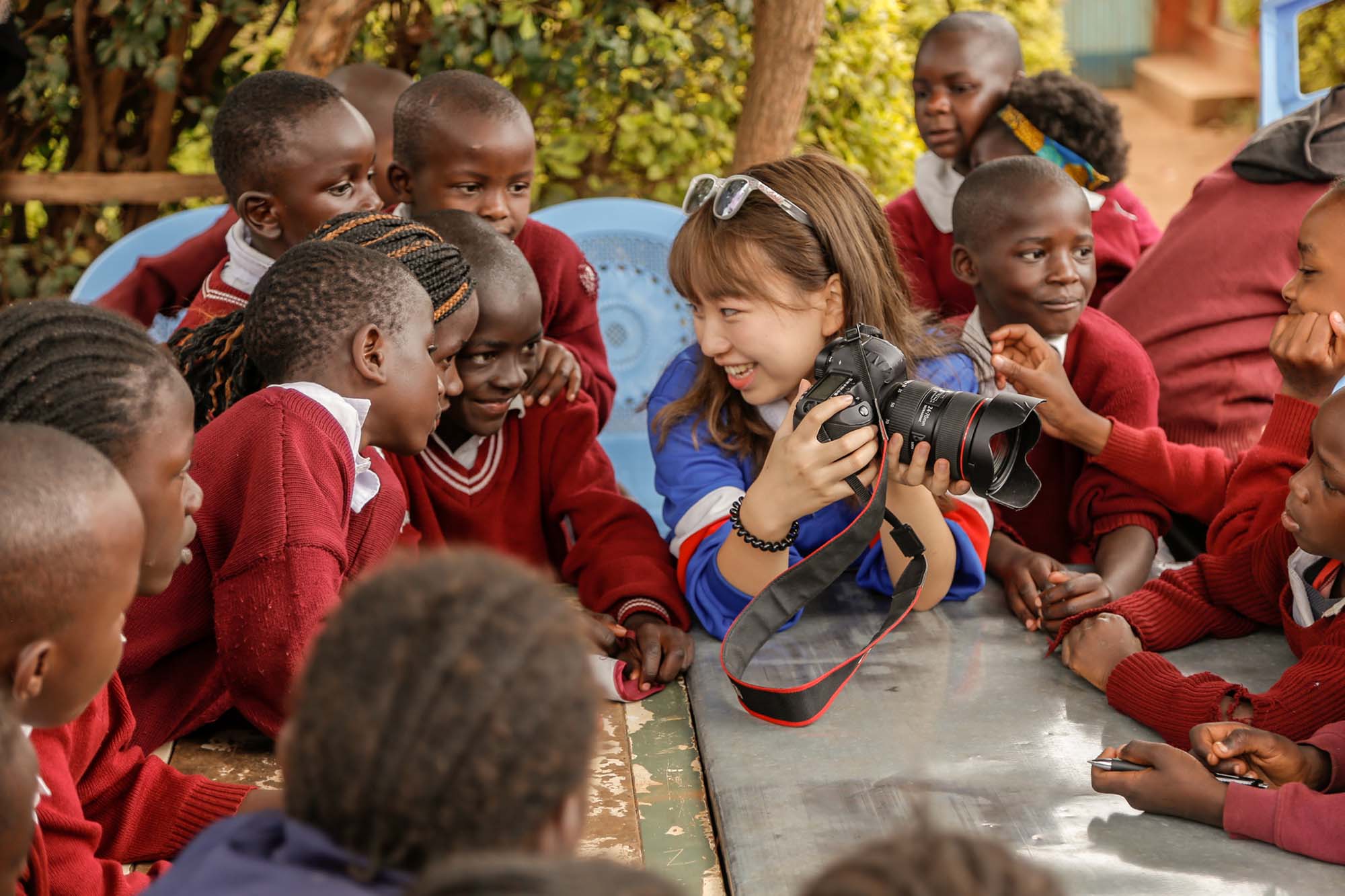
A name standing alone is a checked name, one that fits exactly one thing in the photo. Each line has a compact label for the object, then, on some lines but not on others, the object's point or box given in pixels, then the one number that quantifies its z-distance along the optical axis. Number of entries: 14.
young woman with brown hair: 2.04
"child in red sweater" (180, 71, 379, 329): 2.50
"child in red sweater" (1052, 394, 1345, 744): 1.67
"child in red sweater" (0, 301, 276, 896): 1.31
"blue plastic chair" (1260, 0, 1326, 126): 3.37
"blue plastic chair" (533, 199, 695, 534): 3.43
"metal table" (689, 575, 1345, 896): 1.42
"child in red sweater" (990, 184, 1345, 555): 2.02
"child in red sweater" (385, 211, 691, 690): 2.21
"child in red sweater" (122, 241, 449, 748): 1.57
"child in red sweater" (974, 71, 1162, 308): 3.27
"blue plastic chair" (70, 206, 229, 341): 3.29
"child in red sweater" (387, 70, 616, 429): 2.74
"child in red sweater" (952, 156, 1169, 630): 2.40
